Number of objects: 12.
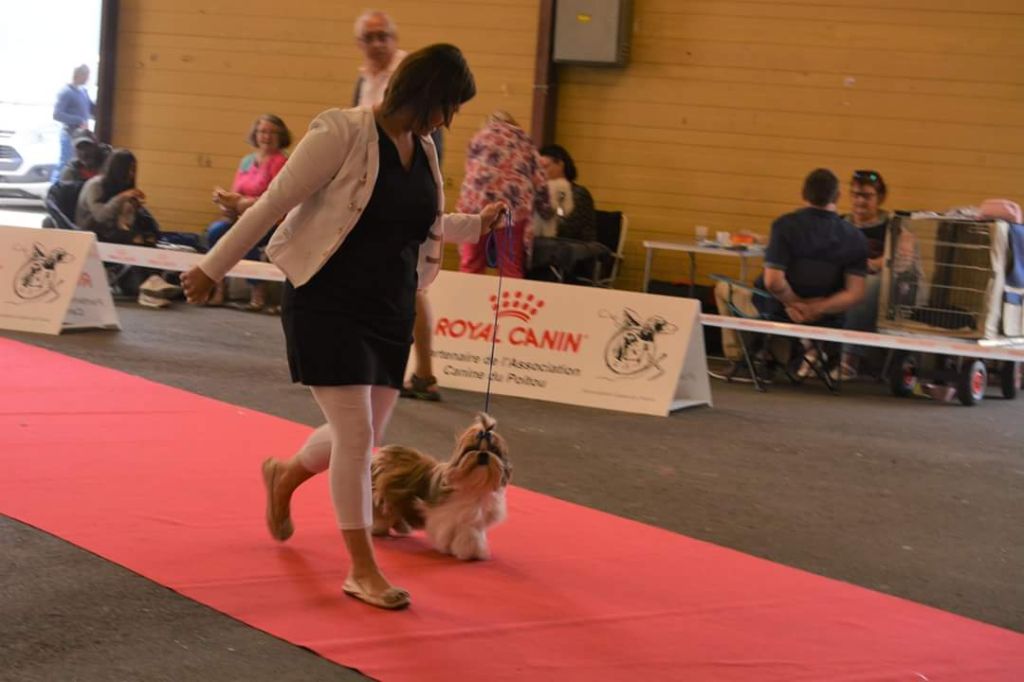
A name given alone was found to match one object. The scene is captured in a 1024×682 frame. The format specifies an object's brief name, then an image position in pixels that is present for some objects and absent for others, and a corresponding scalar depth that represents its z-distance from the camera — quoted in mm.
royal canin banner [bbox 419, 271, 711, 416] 7016
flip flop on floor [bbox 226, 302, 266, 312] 10516
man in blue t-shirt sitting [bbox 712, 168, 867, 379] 8133
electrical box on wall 10609
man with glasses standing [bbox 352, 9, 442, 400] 6434
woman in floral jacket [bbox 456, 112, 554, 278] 8734
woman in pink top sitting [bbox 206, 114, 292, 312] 10508
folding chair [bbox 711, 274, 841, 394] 8336
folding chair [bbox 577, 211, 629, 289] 10352
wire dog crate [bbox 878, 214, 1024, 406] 8273
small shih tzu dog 3711
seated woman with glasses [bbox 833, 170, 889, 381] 8703
